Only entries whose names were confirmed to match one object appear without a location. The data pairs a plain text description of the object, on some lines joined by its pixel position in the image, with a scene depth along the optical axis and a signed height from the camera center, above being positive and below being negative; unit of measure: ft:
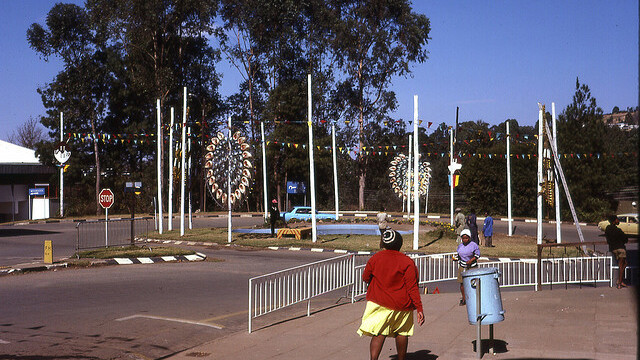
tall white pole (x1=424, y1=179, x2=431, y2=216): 202.21 -5.97
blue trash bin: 27.40 -4.58
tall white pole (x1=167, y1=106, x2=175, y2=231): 109.09 +2.97
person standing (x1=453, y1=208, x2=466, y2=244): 80.79 -4.38
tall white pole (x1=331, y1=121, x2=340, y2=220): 151.64 +4.55
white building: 188.75 +1.89
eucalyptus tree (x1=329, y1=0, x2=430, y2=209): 190.90 +43.10
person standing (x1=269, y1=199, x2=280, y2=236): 100.22 -3.91
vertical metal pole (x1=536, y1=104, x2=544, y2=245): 81.93 +0.77
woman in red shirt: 23.86 -4.20
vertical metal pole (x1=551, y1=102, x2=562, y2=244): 87.84 -1.81
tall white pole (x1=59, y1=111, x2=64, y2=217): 174.85 +2.12
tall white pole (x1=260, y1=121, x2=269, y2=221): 148.45 +4.17
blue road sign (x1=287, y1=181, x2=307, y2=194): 189.88 +0.31
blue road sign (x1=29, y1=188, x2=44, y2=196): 165.28 +0.04
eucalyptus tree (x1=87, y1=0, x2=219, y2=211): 184.14 +44.64
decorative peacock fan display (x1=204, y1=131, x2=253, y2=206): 150.39 +5.70
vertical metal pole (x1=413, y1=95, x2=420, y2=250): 85.15 +4.56
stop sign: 84.17 -0.97
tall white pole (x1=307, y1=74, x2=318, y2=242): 91.03 +2.83
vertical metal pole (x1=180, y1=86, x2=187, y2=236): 101.25 +5.62
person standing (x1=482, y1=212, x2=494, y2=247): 92.63 -6.20
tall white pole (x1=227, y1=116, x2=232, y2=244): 93.81 -1.76
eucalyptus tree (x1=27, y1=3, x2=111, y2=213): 189.06 +34.99
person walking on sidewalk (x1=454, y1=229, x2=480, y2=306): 41.19 -4.18
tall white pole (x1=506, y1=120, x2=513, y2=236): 115.64 -1.12
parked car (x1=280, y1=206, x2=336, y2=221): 159.74 -6.60
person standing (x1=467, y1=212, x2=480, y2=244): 81.89 -4.90
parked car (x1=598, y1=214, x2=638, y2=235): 117.03 -7.01
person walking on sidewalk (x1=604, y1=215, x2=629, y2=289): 47.52 -4.32
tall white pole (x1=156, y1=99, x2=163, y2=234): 108.92 +1.47
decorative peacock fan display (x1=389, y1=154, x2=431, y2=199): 199.56 +3.72
